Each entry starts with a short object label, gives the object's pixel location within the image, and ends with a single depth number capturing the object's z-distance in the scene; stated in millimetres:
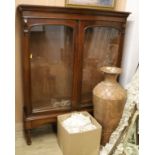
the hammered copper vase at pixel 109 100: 1866
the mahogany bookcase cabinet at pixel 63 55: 1762
